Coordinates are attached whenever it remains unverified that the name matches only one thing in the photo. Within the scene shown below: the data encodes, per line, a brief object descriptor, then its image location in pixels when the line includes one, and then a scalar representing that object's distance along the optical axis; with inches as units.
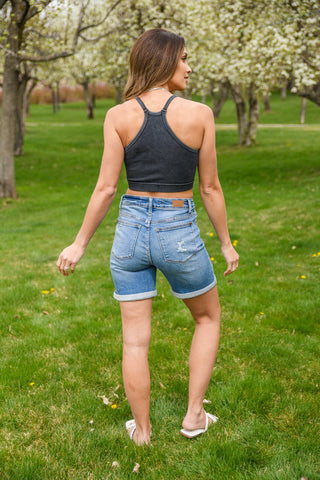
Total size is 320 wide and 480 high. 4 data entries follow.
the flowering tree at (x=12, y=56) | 491.5
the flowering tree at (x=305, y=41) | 506.6
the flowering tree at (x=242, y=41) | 543.8
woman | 111.7
